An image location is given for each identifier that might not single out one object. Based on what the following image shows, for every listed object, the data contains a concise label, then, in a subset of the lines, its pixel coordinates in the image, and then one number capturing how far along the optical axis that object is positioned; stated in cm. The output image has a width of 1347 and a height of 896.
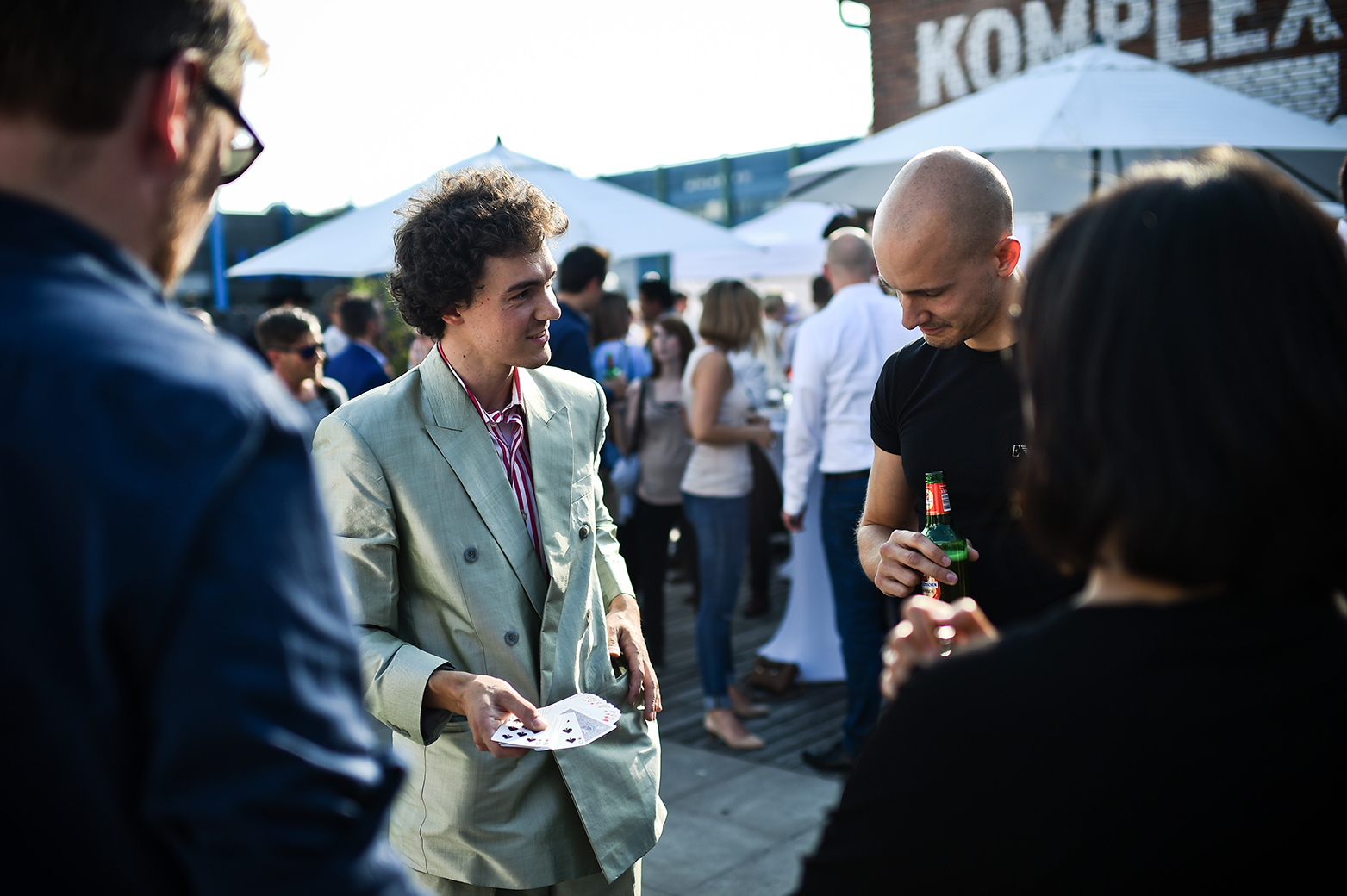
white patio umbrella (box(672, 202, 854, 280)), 1338
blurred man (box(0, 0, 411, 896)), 81
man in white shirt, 511
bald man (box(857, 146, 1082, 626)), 227
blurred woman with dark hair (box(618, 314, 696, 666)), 651
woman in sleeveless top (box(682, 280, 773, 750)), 562
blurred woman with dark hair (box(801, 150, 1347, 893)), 95
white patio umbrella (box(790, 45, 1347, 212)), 581
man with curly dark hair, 220
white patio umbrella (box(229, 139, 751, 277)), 733
